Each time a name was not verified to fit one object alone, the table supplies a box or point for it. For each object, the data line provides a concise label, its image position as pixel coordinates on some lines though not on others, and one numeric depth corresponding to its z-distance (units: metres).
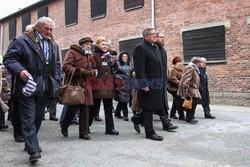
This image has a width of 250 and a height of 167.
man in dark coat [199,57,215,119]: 8.27
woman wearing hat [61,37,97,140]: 5.34
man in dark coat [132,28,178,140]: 5.53
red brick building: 11.76
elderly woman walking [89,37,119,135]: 5.78
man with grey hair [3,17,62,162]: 4.00
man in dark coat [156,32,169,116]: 5.98
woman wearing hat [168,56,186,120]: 8.02
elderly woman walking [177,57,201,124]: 7.39
